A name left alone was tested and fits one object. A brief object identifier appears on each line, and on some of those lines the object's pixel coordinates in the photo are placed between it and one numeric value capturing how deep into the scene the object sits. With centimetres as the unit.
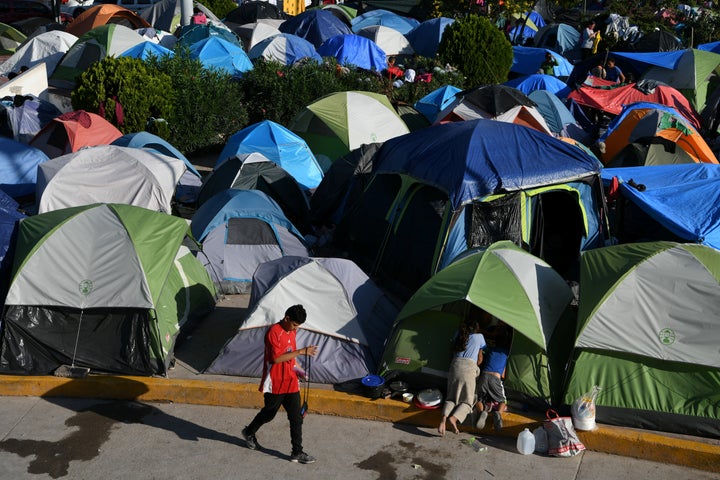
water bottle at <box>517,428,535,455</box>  775
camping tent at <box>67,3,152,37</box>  2703
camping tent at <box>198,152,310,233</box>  1325
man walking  730
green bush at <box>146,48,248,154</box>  1700
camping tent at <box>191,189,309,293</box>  1129
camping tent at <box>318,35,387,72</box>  2519
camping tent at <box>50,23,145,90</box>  2141
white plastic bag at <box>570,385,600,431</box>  782
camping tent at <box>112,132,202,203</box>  1453
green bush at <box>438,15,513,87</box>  2331
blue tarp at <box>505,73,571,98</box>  2136
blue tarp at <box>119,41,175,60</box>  2075
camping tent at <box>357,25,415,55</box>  2877
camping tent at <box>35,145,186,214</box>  1217
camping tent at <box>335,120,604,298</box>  1052
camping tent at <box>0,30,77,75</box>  2318
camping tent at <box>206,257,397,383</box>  893
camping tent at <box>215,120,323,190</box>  1476
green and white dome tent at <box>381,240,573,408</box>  830
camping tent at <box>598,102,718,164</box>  1565
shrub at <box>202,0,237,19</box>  3344
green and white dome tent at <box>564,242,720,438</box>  790
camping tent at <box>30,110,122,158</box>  1502
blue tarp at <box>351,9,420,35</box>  3259
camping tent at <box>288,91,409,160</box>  1595
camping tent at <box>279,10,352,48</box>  2920
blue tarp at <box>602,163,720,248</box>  1082
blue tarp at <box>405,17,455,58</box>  2928
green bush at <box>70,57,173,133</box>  1627
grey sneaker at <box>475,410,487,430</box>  806
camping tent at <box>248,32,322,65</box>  2458
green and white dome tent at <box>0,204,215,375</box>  897
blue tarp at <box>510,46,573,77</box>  2648
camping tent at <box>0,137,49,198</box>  1392
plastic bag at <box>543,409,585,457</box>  768
